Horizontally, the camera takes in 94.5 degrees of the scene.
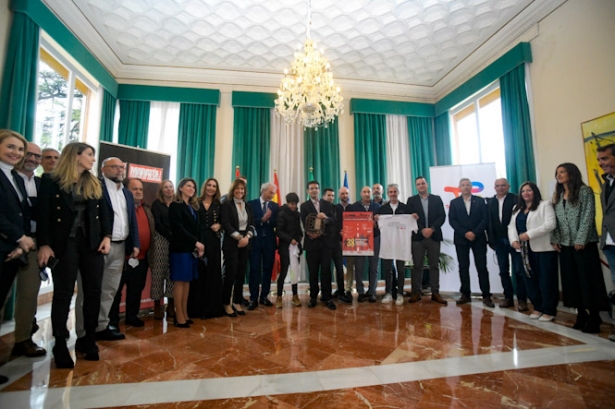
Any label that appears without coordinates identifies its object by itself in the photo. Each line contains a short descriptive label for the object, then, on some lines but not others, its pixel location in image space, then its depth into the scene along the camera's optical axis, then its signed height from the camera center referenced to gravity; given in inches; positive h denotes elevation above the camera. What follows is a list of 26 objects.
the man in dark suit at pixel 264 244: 139.2 -2.8
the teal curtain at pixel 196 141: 216.7 +75.2
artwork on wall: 128.3 +43.8
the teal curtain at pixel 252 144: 222.1 +74.1
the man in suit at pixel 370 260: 149.5 -12.0
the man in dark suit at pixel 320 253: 139.6 -7.7
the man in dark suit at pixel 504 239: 136.8 -1.2
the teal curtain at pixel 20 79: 124.6 +73.3
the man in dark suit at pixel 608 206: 89.5 +9.4
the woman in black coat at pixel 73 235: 70.6 +1.2
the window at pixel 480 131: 198.5 +80.6
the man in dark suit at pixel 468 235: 140.3 +0.9
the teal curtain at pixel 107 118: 202.5 +87.5
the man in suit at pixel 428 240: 146.6 -1.5
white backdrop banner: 171.2 +30.6
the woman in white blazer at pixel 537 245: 111.7 -3.5
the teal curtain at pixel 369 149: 235.8 +73.8
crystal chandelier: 148.9 +80.9
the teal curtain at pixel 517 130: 164.9 +63.7
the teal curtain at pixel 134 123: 214.7 +87.9
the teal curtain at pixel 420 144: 245.3 +80.7
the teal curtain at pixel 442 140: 237.6 +82.9
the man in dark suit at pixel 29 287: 80.4 -14.2
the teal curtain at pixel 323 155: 230.8 +67.1
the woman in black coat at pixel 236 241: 121.9 -1.1
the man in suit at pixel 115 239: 90.7 +0.0
